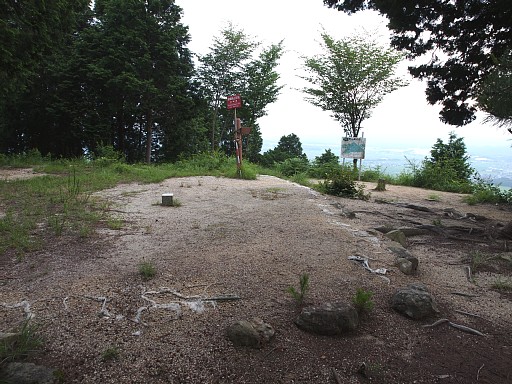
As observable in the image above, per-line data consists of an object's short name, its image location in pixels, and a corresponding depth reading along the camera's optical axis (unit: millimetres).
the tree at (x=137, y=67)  14656
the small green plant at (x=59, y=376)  1464
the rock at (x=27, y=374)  1416
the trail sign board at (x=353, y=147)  10117
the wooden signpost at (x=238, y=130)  8555
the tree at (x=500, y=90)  3125
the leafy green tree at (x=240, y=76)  17641
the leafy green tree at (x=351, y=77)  13508
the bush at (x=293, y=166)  13415
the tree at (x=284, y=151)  17797
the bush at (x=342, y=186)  7289
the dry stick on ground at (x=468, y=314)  2293
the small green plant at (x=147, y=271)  2504
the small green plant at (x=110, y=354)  1622
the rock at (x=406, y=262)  2981
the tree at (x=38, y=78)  8023
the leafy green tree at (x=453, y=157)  12164
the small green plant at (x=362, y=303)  2113
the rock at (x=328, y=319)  1913
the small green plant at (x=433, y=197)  8034
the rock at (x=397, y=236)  3996
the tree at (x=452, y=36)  5457
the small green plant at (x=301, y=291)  2179
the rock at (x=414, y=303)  2160
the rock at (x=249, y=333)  1785
